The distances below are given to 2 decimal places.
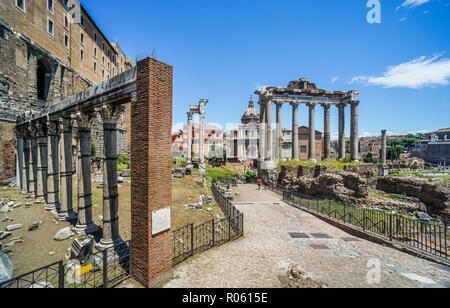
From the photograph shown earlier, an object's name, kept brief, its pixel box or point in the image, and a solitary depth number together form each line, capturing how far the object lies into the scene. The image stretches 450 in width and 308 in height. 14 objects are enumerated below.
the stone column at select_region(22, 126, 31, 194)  13.74
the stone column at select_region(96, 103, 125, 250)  6.66
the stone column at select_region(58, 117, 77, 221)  8.71
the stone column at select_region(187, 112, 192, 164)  31.75
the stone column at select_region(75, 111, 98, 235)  7.66
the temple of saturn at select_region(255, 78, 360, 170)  26.62
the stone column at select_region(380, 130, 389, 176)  33.97
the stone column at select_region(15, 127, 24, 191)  14.69
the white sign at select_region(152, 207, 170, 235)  5.38
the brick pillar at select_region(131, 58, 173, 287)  5.27
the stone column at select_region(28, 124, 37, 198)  12.83
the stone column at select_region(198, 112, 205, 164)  30.38
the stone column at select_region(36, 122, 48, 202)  10.98
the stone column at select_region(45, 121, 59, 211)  9.80
